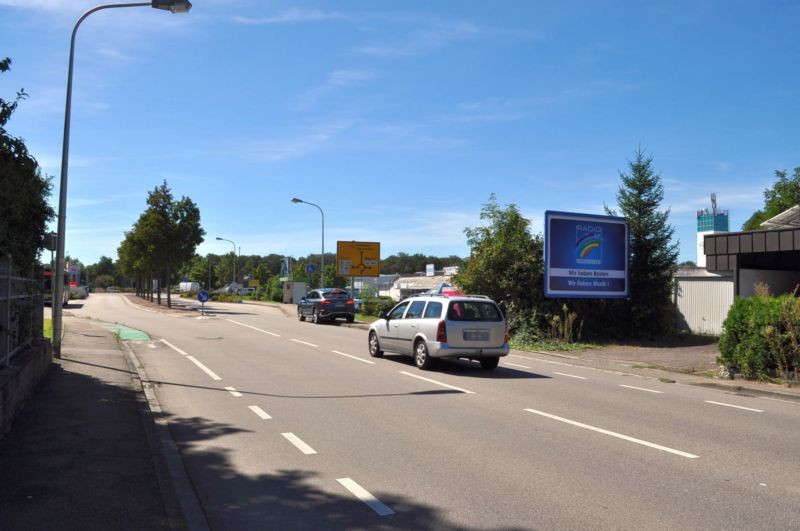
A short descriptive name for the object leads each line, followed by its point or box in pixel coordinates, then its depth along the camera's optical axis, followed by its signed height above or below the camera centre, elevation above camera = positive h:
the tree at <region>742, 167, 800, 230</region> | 55.34 +8.79
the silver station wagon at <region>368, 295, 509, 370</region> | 13.58 -0.86
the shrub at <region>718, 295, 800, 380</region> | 12.66 -0.85
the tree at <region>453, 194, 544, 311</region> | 23.11 +0.95
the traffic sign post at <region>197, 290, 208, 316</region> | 35.84 -0.61
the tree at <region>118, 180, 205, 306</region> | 47.12 +3.84
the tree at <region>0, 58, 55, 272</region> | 6.57 +1.00
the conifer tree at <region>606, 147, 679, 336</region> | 23.59 +1.51
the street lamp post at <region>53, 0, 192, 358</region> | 14.16 +1.31
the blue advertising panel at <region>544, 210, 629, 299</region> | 21.97 +1.28
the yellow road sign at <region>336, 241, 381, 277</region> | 43.09 +2.13
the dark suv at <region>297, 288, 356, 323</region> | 32.62 -0.88
